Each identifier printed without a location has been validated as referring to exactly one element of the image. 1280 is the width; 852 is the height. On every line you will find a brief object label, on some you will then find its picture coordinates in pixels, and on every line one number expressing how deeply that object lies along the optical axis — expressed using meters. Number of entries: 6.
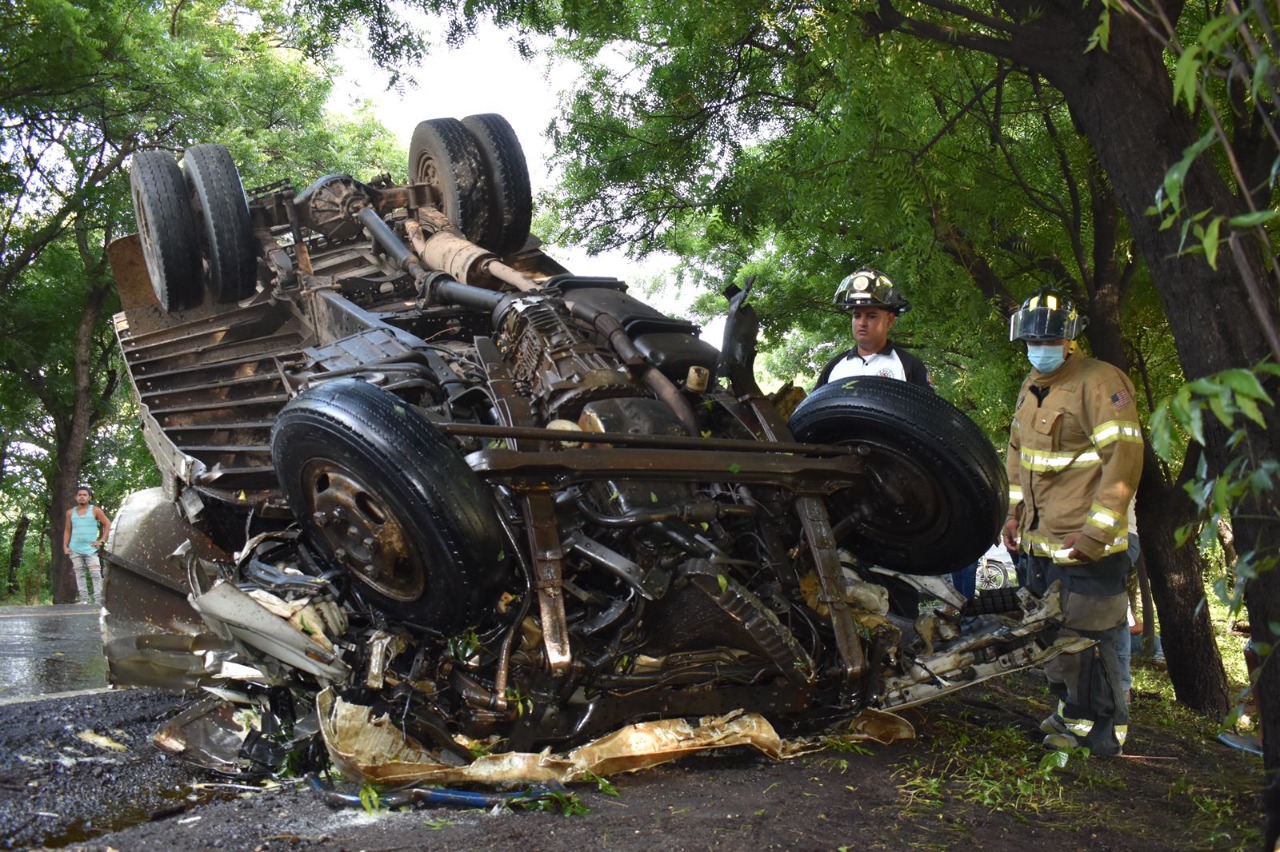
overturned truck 3.88
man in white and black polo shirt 5.46
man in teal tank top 12.35
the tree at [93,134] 13.01
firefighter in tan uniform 4.52
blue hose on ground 3.53
